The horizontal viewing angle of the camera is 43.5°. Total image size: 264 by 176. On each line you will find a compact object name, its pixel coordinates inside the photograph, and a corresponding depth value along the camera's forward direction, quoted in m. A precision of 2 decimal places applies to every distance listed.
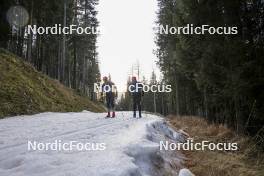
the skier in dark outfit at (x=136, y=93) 17.06
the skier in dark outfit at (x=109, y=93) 16.83
